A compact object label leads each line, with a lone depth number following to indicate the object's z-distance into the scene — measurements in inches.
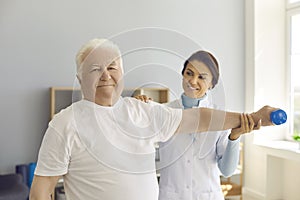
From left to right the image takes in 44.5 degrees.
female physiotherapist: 43.3
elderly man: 32.7
